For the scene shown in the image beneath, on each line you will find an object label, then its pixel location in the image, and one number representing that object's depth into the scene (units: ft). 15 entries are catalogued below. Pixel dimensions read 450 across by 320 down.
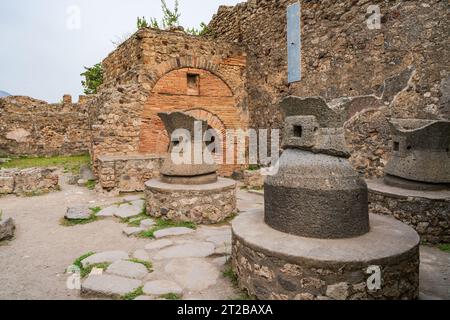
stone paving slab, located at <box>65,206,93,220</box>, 16.42
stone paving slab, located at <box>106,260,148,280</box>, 9.71
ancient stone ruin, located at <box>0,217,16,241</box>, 13.46
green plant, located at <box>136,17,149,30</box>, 60.80
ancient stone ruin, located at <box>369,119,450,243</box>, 12.85
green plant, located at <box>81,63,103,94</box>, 68.28
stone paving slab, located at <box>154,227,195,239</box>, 13.64
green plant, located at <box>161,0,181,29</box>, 58.80
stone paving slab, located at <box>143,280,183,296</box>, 8.67
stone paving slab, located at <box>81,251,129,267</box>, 10.82
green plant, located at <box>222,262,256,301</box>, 8.34
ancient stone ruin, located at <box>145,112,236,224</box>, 15.65
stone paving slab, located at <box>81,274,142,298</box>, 8.66
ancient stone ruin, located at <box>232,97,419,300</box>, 7.08
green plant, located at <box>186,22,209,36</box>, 60.85
